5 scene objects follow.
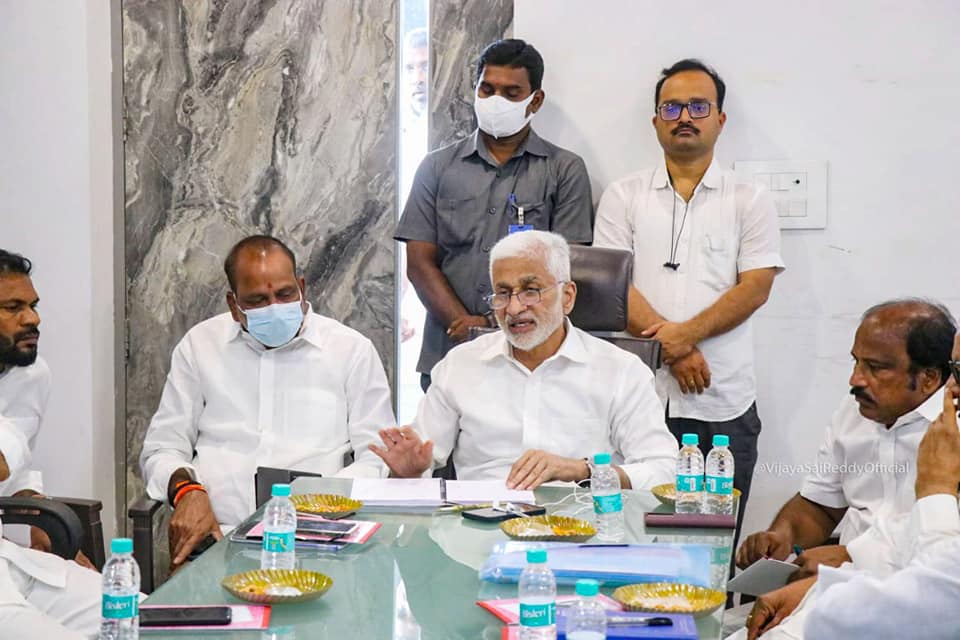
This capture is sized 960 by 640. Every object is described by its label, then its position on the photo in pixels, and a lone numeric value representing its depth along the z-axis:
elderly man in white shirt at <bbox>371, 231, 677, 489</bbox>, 3.29
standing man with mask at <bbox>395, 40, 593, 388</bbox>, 4.05
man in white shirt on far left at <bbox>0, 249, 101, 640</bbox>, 2.45
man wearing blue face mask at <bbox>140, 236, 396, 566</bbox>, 3.45
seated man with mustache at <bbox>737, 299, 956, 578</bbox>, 2.88
